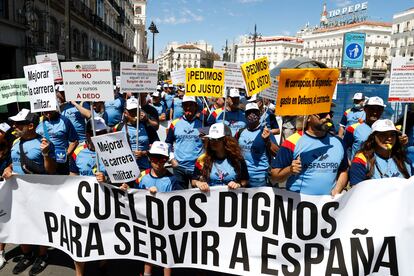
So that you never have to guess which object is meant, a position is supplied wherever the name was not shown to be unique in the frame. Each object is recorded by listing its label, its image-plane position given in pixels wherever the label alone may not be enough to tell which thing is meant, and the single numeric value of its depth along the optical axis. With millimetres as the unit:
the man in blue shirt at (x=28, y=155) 4168
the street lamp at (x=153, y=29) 24344
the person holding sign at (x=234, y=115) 6410
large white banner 3373
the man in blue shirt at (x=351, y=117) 7457
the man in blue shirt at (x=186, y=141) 5281
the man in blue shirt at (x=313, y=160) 3672
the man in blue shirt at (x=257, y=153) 4762
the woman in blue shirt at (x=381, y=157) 3615
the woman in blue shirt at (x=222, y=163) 3908
